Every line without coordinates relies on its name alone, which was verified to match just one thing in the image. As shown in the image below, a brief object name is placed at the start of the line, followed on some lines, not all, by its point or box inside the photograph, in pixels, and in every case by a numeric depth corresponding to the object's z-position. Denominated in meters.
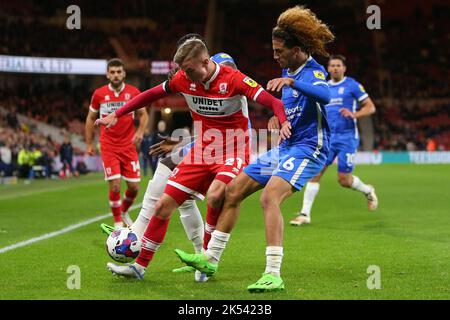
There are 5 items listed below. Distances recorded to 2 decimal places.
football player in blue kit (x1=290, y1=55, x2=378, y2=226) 23.94
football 12.96
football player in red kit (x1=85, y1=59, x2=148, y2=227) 21.30
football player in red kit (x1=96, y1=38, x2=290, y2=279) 12.30
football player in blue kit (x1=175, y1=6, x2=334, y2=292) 11.97
